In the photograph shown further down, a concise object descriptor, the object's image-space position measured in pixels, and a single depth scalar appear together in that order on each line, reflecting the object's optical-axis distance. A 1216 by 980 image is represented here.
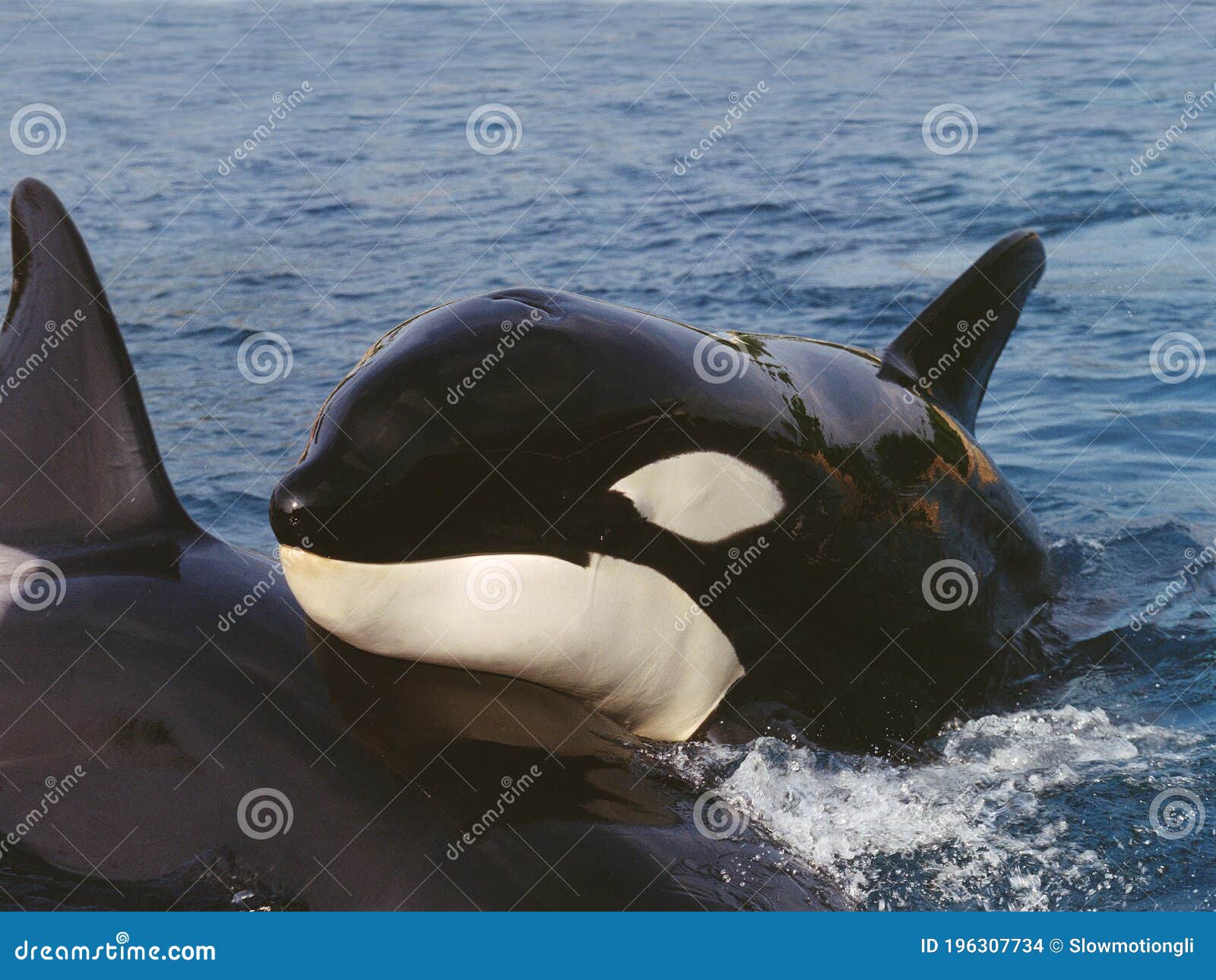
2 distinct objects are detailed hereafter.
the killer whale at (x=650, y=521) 9.79
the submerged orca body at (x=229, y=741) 9.30
